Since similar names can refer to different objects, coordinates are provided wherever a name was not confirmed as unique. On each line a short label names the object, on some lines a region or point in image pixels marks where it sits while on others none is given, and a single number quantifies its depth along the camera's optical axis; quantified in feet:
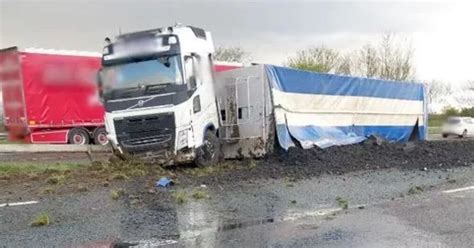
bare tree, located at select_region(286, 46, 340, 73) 154.15
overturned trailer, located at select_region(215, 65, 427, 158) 45.16
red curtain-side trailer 61.41
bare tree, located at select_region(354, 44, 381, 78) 161.38
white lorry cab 38.24
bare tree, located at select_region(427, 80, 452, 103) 194.39
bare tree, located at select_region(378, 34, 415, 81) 158.40
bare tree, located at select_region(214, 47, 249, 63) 163.12
